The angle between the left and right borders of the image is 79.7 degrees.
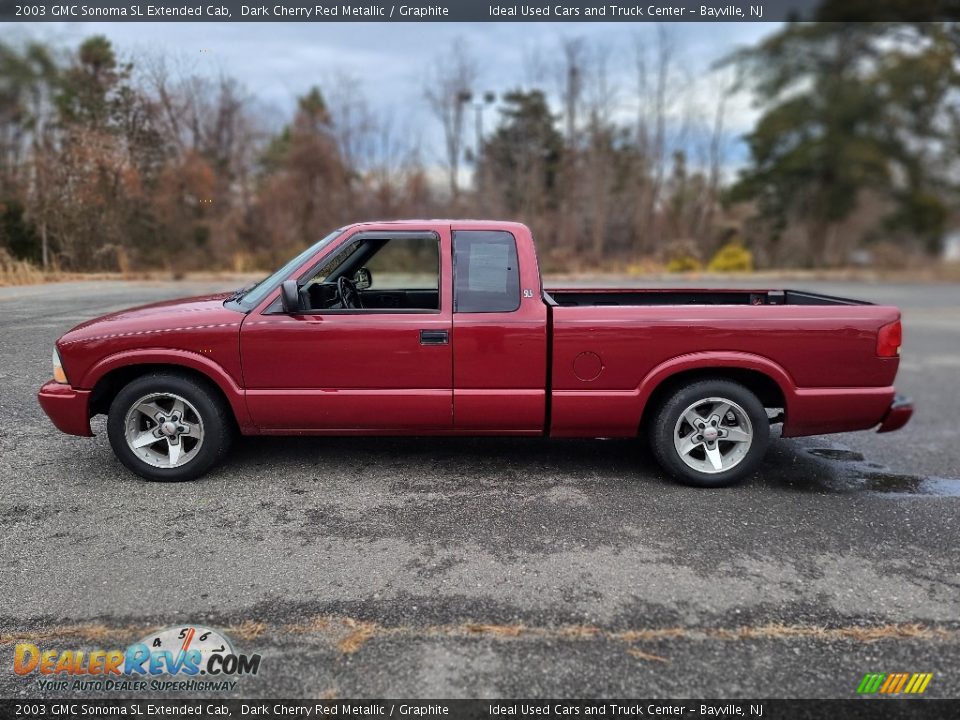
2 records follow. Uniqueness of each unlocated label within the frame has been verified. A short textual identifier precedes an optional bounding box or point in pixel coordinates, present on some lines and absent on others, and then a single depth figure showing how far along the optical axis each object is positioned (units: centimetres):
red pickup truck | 388
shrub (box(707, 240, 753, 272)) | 2052
